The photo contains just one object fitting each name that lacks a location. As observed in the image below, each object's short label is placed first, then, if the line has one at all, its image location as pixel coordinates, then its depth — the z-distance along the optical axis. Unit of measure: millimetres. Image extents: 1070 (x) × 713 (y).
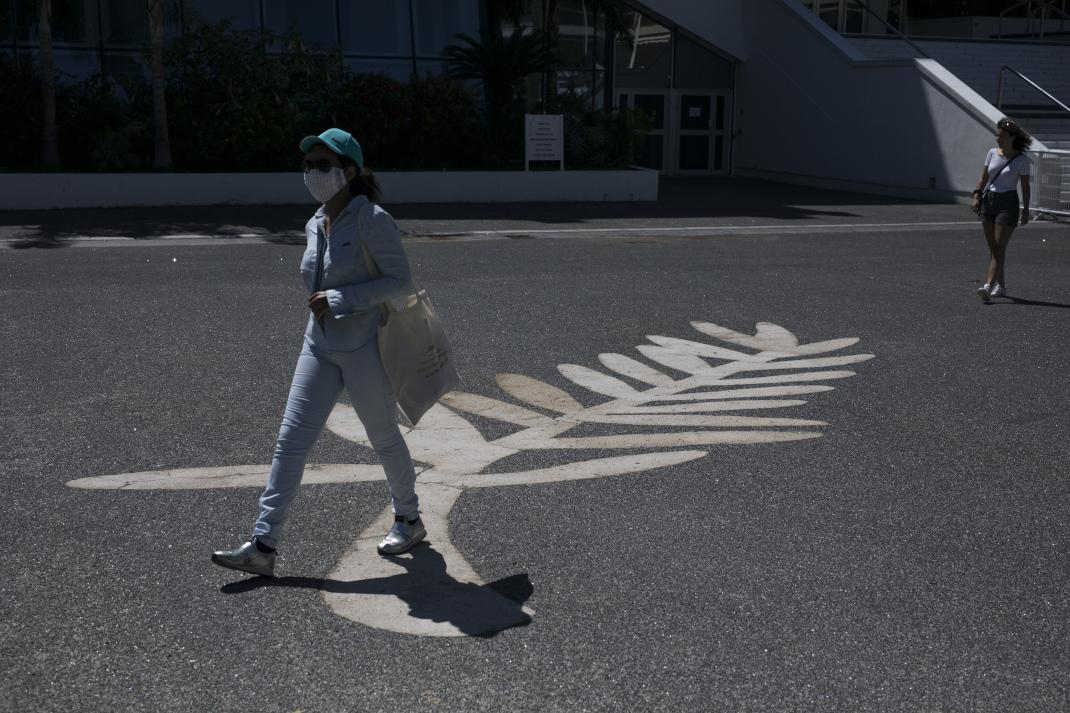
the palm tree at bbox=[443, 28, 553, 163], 24469
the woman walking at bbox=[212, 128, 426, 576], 4492
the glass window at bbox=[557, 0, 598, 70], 28047
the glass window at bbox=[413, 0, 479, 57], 25844
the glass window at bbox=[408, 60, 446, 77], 25625
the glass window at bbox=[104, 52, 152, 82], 23797
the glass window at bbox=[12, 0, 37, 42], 23156
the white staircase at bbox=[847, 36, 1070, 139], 29016
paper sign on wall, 22562
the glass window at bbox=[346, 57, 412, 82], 25234
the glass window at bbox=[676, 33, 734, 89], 31641
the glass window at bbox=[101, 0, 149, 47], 23922
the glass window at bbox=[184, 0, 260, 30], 24438
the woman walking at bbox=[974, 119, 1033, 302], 11492
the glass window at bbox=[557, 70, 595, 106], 28233
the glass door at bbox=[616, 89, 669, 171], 31500
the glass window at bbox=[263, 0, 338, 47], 24891
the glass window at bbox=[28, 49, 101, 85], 23266
